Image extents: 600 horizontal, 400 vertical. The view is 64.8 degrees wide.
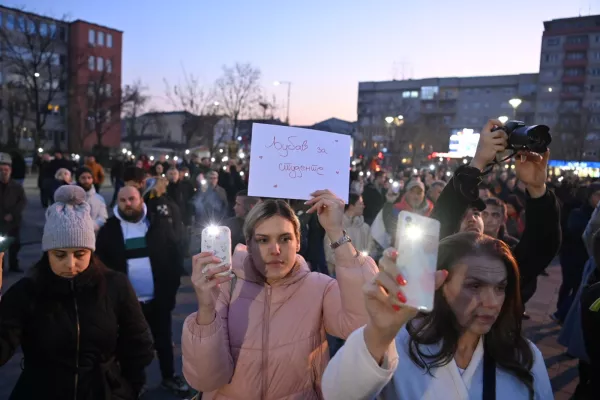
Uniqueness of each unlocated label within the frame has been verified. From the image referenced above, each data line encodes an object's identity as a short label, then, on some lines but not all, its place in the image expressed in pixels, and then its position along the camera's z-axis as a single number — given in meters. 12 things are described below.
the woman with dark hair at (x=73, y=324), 2.70
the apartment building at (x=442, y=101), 77.62
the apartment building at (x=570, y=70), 72.06
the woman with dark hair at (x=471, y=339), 1.87
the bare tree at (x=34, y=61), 36.53
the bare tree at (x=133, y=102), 48.16
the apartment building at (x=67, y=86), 39.31
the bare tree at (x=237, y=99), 30.08
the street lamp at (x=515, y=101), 17.20
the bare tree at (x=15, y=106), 40.11
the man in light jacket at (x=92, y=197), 7.05
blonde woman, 2.16
